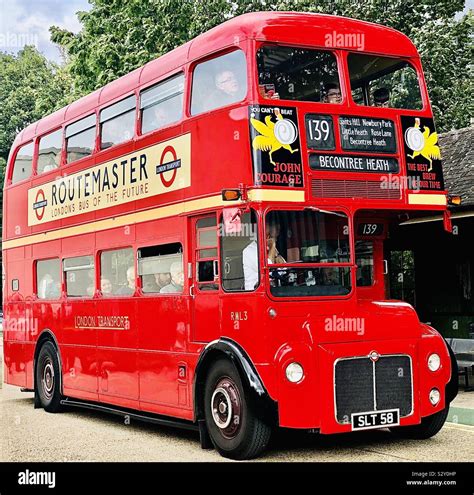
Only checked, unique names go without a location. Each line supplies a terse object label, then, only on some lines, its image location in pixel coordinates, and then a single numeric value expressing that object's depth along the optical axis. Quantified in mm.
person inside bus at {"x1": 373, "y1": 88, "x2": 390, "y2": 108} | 11109
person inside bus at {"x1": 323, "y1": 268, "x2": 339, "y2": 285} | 10117
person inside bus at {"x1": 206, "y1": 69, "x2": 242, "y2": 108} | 10352
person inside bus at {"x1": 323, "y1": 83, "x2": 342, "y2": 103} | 10609
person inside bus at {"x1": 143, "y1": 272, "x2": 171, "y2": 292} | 11773
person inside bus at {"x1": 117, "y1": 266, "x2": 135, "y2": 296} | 12719
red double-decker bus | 9734
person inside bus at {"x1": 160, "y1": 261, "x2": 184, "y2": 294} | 11359
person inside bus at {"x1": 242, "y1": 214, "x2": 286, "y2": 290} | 9812
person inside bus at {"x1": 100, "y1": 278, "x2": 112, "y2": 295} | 13523
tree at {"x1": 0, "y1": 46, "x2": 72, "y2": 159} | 51466
